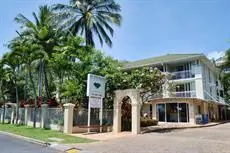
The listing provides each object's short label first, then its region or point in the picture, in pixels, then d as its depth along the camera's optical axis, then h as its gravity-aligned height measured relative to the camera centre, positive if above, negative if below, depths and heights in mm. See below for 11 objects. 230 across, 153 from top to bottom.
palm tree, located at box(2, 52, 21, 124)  17355 +3336
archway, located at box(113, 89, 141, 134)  12123 -939
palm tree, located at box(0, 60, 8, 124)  19720 +1950
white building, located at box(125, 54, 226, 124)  20396 +249
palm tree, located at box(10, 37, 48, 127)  15973 +4057
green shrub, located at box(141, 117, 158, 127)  15875 -2475
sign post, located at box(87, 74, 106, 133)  12514 +381
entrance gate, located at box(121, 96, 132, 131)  13894 -1519
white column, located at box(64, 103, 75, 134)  12270 -1575
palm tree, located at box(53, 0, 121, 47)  18174 +8320
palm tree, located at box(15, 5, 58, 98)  17140 +6334
